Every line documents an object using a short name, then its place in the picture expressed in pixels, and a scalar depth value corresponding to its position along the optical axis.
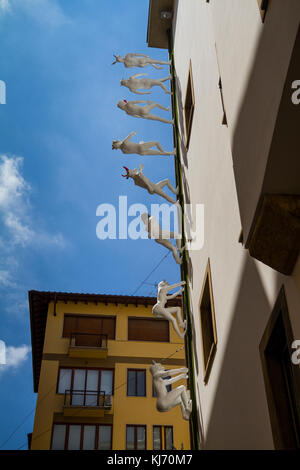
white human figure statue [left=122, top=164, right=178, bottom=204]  12.43
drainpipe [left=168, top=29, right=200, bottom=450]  10.24
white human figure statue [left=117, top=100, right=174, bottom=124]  14.14
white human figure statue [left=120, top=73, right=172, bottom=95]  14.94
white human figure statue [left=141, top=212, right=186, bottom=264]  12.12
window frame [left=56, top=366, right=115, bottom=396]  33.21
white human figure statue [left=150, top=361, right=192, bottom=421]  10.46
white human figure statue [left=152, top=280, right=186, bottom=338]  11.80
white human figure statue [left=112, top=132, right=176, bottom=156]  13.20
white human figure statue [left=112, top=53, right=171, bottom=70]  15.53
